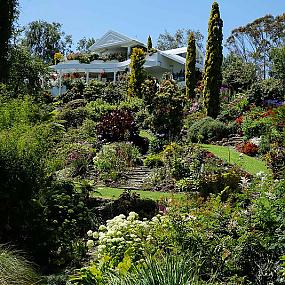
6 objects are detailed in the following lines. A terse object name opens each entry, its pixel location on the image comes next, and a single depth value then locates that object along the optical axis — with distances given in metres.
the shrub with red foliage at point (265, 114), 15.09
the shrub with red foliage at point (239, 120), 16.12
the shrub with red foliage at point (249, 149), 13.19
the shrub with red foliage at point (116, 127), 14.71
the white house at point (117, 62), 30.56
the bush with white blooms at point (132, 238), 4.99
